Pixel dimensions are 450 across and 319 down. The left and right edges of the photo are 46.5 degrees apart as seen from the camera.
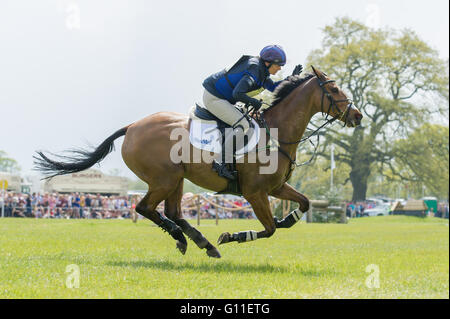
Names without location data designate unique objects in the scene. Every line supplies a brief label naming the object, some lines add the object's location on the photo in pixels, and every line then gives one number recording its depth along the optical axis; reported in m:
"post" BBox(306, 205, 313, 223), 31.41
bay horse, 7.81
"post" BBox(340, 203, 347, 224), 32.15
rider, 7.51
